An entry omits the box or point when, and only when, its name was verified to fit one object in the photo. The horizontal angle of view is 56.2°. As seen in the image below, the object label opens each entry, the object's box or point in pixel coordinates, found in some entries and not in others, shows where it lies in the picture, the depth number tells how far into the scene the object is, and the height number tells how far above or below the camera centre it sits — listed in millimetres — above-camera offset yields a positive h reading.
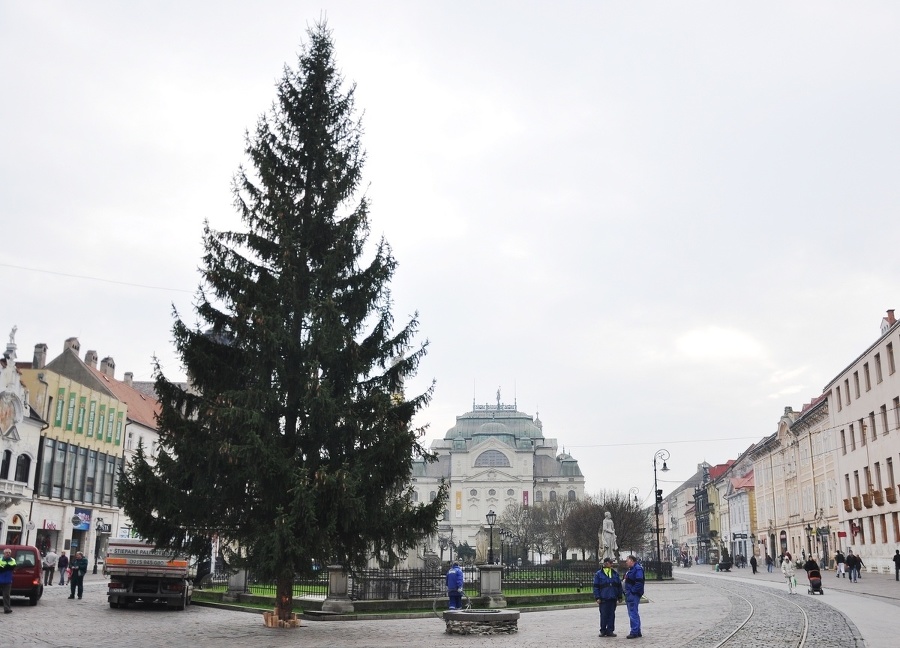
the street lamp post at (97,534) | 52872 -381
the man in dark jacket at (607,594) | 17688 -1301
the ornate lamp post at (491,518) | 33912 +488
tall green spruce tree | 18172 +3134
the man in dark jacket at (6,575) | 20944 -1158
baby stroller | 31781 -1802
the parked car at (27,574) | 24312 -1309
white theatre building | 146375 +10404
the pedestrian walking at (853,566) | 39344 -1547
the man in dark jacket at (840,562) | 44031 -1537
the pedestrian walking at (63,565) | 39625 -1755
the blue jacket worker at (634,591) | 17281 -1213
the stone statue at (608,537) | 44156 -321
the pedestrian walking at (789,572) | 33125 -1581
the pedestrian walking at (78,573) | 27859 -1462
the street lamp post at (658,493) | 48281 +2191
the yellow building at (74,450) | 47094 +4559
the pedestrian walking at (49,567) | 36281 -1651
